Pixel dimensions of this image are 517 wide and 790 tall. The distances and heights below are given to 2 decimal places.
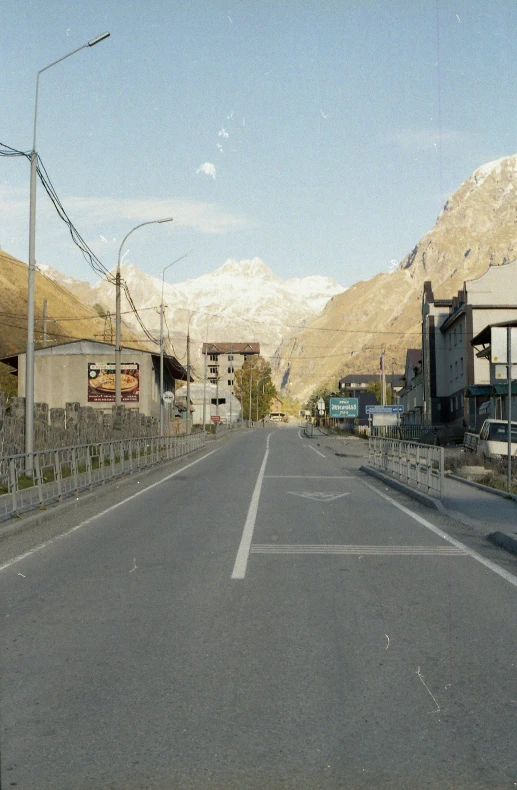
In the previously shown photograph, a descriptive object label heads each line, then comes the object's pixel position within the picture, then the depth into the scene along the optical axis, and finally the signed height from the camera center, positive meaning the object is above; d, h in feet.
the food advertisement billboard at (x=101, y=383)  219.00 +9.75
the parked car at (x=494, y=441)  105.50 -2.70
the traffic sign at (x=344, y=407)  282.97 +4.33
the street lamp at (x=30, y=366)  63.98 +4.13
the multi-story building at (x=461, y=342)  196.13 +20.59
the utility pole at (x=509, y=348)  58.65 +4.94
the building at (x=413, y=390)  272.10 +10.89
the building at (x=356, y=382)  580.30 +26.61
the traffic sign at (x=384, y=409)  201.87 +2.54
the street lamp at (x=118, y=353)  114.93 +9.21
